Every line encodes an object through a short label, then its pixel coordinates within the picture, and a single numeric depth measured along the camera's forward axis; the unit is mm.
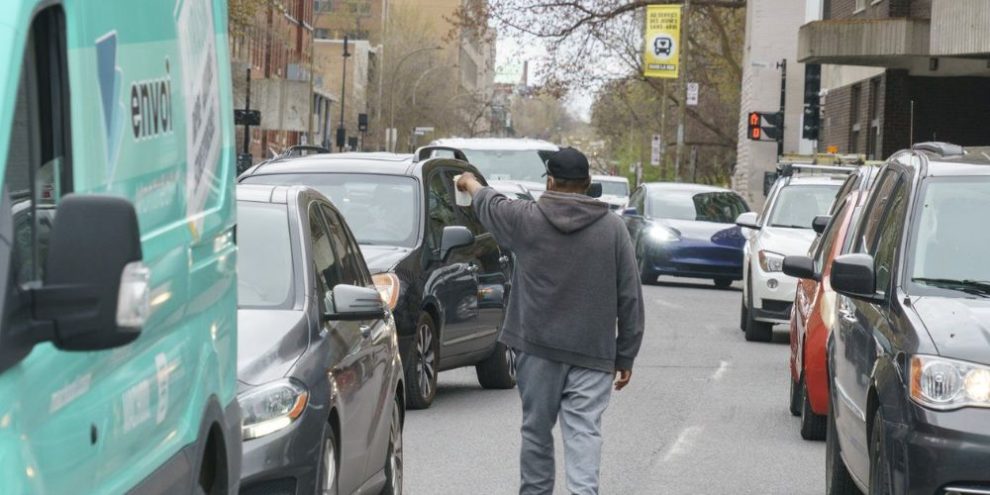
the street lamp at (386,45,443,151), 106000
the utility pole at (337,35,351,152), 83438
